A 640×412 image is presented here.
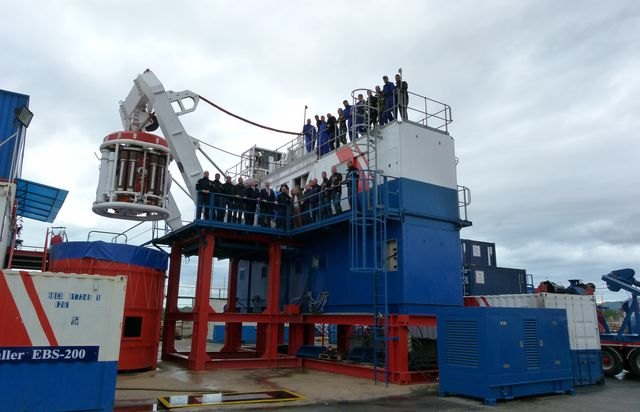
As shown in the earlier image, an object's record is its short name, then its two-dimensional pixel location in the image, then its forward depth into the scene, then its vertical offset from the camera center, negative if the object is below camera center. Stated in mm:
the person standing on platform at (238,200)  16562 +3832
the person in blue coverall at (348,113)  17484 +7164
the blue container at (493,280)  19453 +1568
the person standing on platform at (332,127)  18312 +6977
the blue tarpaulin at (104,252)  14828 +1800
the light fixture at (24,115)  11414 +4541
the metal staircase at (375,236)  13625 +2403
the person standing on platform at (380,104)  16531 +7083
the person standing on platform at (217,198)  16203 +3818
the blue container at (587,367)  13547 -1272
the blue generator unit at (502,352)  10695 -747
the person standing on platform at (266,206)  17062 +3778
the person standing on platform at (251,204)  16778 +3783
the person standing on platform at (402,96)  15945 +7169
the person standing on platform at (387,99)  16297 +7200
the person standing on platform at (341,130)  17812 +6723
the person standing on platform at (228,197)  16406 +3876
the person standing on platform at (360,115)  16581 +6897
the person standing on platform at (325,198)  15758 +3773
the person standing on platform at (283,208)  17531 +3814
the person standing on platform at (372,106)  16594 +7006
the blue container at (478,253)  20547 +2798
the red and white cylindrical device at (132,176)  14266 +3977
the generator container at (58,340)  7395 -465
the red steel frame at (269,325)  13742 -355
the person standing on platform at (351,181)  14224 +4015
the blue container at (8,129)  13805 +5055
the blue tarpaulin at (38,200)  16884 +3958
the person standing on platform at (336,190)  15258 +3913
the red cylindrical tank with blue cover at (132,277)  14789 +1110
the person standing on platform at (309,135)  20828 +7684
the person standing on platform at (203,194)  16016 +3866
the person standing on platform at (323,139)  18875 +6741
